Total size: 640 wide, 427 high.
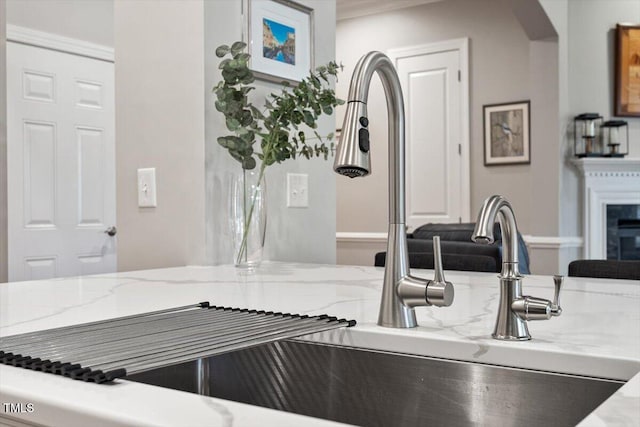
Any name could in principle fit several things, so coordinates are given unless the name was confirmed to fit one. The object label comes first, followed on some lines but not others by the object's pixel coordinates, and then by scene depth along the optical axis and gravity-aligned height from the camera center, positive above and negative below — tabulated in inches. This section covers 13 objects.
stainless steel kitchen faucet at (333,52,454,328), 35.4 -1.7
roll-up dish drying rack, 28.7 -6.6
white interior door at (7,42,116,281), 153.8 +11.2
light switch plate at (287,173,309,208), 87.5 +2.4
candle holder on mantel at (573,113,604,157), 198.1 +21.5
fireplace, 199.5 +0.1
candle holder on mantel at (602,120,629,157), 199.5 +21.3
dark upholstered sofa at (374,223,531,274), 94.0 -7.0
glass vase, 74.3 -1.1
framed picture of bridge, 81.6 +21.6
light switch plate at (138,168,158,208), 79.1 +2.5
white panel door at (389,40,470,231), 226.2 +26.7
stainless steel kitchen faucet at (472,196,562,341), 32.8 -4.4
